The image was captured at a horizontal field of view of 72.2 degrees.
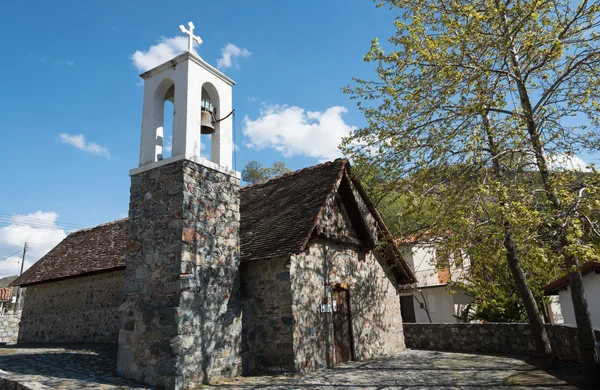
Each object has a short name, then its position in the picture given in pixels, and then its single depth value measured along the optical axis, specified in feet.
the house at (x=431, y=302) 71.82
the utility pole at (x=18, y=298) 87.35
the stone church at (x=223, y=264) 25.67
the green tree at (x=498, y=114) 24.12
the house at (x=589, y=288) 38.70
